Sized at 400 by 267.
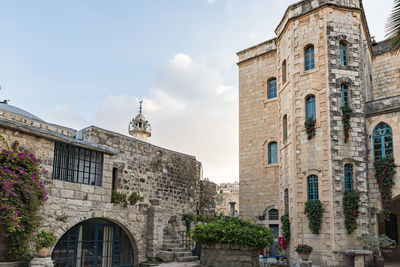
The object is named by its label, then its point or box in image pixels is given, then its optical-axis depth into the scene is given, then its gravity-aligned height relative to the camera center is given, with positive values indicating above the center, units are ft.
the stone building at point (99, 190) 34.91 +1.75
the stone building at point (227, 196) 83.50 +2.92
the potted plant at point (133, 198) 46.65 +1.02
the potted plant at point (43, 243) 31.99 -3.14
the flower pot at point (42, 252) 31.99 -3.90
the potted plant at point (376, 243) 42.73 -3.81
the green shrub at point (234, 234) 35.18 -2.49
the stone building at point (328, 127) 44.80 +10.24
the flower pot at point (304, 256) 38.68 -4.79
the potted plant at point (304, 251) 38.59 -4.27
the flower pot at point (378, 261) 42.60 -5.74
